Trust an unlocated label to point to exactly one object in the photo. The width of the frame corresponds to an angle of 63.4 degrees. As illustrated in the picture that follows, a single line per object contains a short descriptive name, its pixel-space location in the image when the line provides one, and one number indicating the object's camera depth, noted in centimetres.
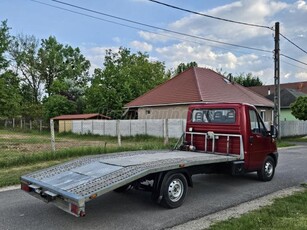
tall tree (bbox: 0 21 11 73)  4024
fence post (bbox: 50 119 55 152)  952
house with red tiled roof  1993
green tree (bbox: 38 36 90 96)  4908
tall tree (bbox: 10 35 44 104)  4775
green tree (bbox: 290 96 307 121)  2043
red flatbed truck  390
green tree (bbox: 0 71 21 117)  2044
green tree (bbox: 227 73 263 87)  4931
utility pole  1687
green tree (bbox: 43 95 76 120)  3351
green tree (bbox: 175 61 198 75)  4773
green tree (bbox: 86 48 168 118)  3047
